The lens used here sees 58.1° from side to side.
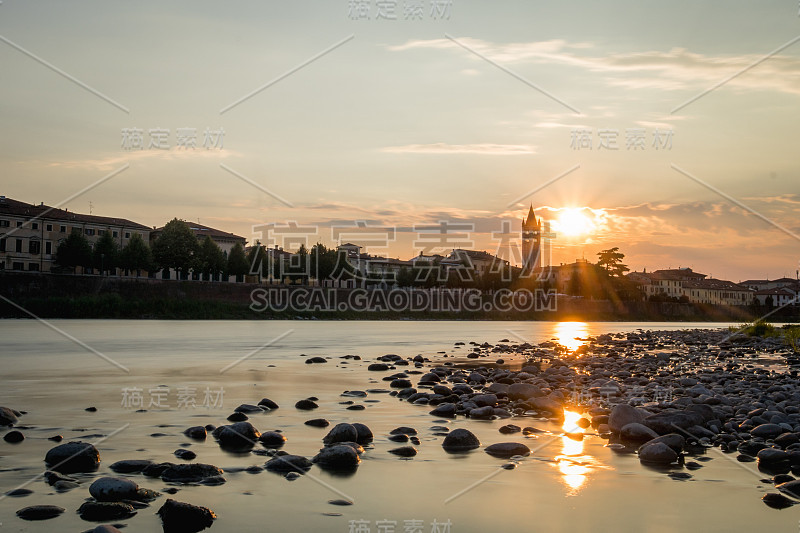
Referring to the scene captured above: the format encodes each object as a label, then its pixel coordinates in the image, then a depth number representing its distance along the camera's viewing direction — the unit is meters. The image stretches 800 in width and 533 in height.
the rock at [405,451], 9.67
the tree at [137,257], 85.44
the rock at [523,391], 14.48
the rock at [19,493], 7.39
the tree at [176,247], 87.38
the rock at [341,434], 10.12
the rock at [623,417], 10.84
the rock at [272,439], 10.14
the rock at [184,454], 9.13
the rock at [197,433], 10.55
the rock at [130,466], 8.37
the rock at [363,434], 10.35
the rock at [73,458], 8.52
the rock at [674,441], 9.66
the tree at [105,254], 84.94
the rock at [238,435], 10.00
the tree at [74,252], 83.50
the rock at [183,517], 6.50
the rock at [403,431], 10.98
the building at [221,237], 117.79
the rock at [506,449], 9.67
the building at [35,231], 87.25
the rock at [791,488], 7.66
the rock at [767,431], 10.25
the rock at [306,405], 13.76
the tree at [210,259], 89.69
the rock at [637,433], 10.38
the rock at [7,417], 11.59
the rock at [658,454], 9.32
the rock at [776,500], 7.41
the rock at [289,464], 8.62
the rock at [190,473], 8.01
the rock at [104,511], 6.70
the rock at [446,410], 12.98
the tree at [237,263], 96.62
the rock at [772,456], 9.00
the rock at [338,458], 8.92
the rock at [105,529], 5.97
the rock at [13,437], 10.11
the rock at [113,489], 7.15
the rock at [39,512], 6.69
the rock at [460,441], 9.99
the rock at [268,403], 13.77
